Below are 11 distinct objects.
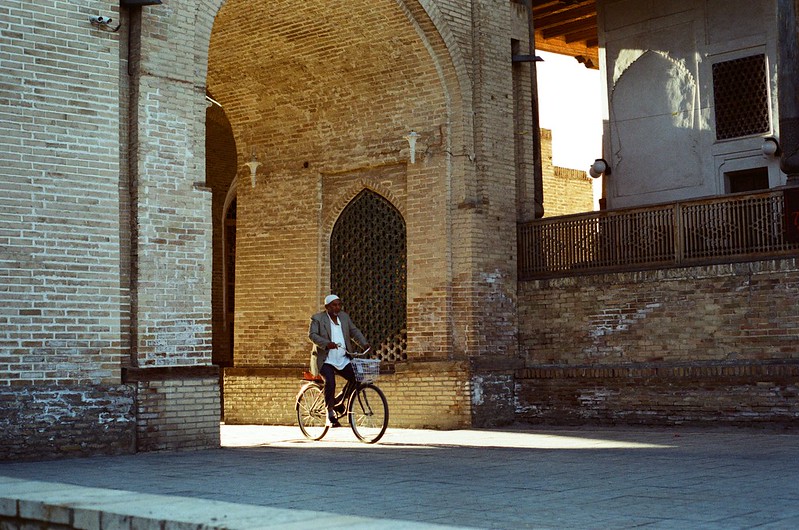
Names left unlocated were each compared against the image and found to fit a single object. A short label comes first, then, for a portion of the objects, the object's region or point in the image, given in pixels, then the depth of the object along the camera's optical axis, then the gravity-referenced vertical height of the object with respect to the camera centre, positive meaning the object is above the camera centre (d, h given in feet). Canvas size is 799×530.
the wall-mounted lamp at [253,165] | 53.16 +8.66
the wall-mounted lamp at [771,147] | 53.21 +9.01
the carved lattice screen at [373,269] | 50.24 +3.50
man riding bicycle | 38.40 +0.08
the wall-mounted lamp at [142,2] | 35.76 +11.05
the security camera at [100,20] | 34.76 +10.23
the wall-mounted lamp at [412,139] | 48.98 +8.95
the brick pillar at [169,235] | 35.68 +3.75
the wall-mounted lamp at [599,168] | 60.59 +9.33
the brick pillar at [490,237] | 47.73 +4.60
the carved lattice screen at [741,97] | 55.16 +11.96
